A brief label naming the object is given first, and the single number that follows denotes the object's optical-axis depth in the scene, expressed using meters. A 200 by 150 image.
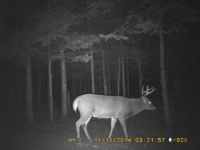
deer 9.38
